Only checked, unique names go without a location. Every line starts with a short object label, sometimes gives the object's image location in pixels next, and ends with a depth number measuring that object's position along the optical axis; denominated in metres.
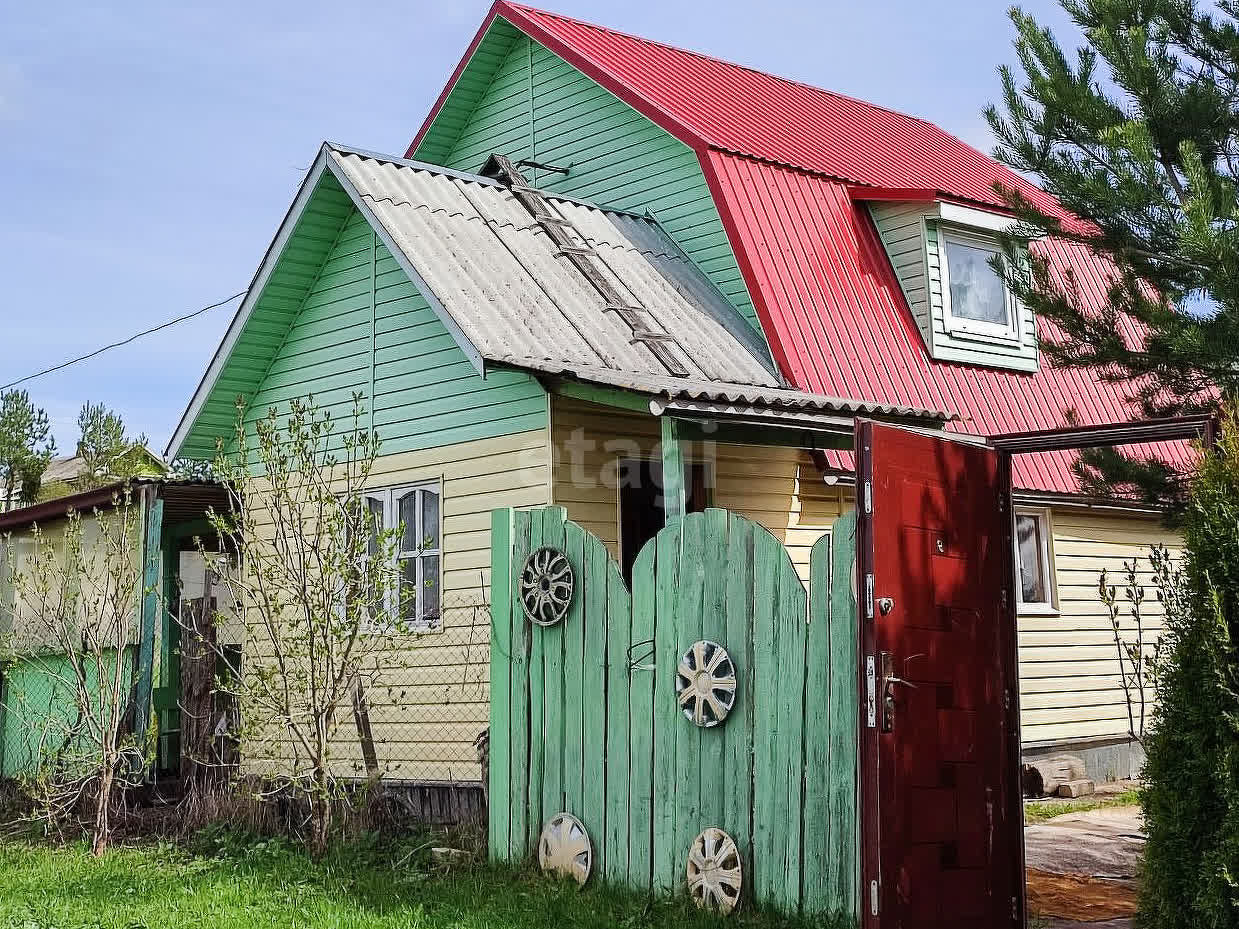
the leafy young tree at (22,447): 34.91
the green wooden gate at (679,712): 6.42
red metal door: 6.12
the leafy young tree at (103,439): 37.44
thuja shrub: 5.27
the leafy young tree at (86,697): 10.21
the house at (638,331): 11.09
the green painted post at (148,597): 12.36
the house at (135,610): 12.42
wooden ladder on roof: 11.43
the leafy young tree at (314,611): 9.03
